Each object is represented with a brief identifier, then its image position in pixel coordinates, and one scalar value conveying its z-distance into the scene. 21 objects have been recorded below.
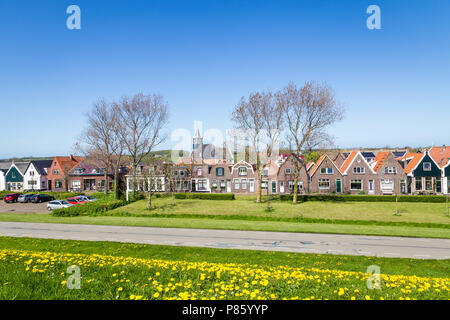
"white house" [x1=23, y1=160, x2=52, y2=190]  81.50
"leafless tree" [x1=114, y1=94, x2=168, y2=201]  52.94
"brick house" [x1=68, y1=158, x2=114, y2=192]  76.19
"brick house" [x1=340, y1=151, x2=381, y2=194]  60.66
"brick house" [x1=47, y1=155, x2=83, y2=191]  79.38
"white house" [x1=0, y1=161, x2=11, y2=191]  85.06
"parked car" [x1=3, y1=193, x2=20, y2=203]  56.72
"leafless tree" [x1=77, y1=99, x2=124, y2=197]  55.41
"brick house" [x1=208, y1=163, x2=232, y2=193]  65.75
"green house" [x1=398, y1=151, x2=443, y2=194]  59.81
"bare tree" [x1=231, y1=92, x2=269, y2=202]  47.66
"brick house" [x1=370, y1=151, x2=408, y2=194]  60.00
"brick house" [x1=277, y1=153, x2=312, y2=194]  62.59
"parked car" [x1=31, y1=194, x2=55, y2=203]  55.94
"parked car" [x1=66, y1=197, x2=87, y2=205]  48.53
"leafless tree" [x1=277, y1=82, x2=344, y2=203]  46.19
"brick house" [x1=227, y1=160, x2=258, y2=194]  64.38
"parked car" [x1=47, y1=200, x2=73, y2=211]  46.43
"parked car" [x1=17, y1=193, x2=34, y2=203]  56.16
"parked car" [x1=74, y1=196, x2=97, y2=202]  50.22
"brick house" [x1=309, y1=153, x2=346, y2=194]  61.53
